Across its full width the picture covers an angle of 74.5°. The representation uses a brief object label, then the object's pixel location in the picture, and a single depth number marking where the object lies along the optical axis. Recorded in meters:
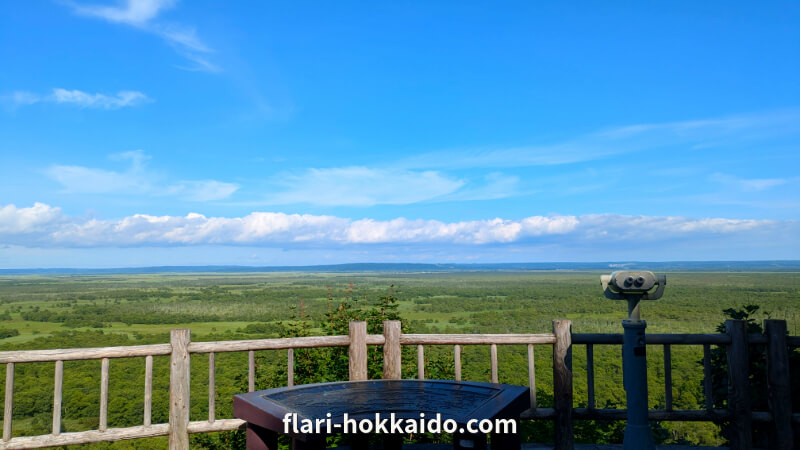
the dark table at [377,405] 2.79
